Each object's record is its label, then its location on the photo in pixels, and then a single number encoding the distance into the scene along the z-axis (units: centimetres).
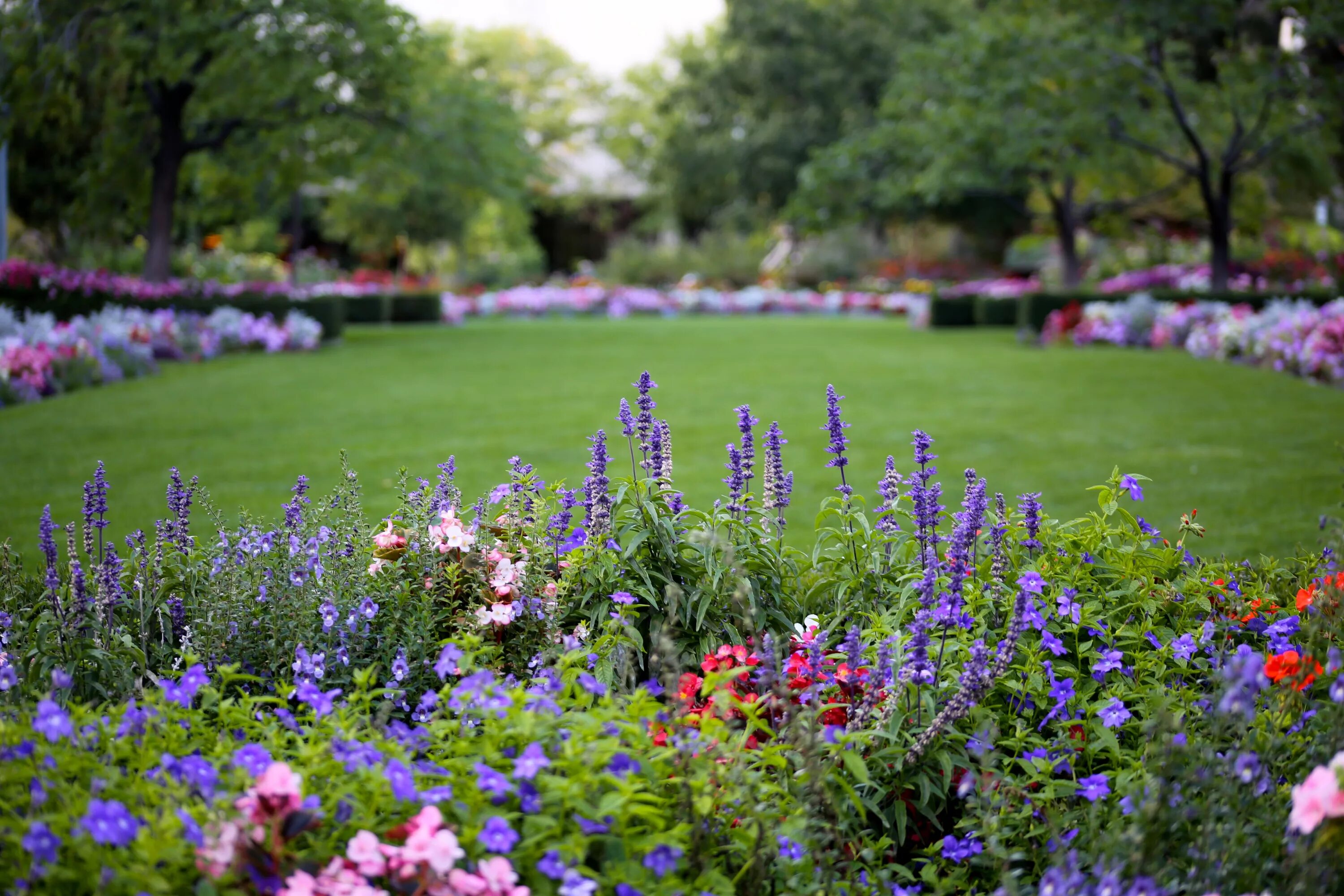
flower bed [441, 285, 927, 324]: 2881
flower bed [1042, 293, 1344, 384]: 1077
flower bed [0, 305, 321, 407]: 995
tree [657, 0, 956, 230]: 3256
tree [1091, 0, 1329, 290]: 1581
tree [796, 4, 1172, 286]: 1638
